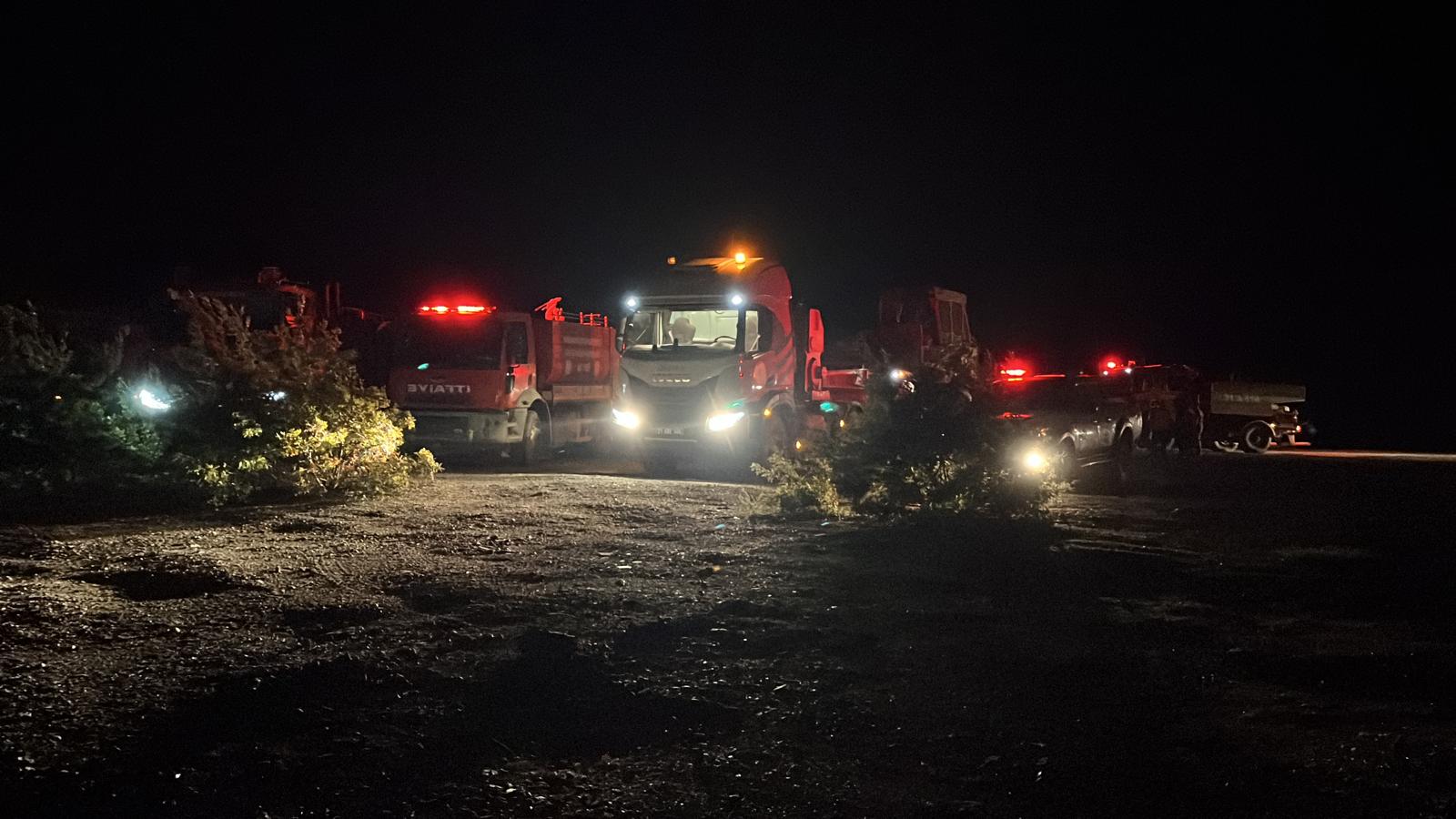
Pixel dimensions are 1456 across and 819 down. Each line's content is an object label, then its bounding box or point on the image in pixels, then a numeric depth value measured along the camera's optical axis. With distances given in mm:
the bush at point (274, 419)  13180
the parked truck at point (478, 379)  17875
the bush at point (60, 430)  12586
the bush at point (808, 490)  12719
